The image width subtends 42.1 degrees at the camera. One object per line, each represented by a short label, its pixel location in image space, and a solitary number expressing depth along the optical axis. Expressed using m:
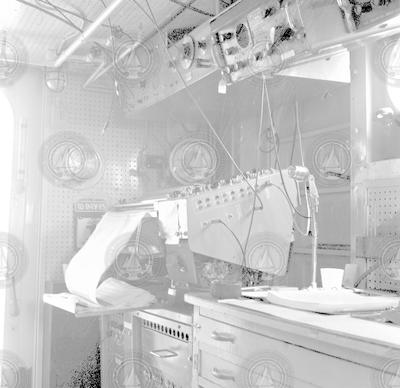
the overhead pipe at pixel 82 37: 2.12
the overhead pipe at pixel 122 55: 2.65
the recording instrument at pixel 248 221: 1.94
